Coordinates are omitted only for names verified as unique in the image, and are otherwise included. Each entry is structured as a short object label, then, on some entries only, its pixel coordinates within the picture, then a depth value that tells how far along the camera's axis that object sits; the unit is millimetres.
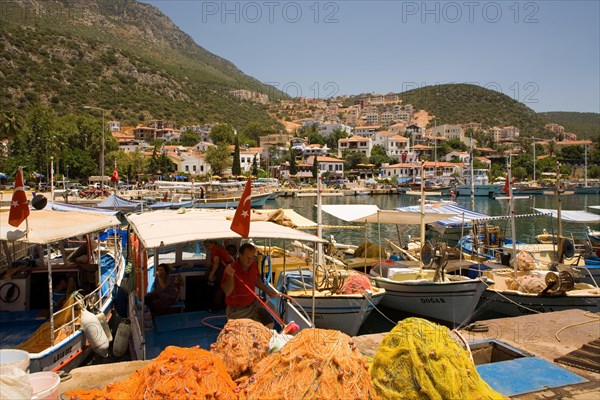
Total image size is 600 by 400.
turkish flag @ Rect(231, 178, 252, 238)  6363
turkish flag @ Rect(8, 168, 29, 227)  7285
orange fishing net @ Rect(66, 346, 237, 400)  3732
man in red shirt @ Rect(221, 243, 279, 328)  6801
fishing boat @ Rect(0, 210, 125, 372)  7797
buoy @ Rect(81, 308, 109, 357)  8742
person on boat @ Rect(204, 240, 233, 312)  8502
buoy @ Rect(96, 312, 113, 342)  9219
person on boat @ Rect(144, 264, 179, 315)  8469
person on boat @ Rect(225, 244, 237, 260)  8867
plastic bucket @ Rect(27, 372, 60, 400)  4106
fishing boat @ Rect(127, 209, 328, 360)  7066
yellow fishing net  4047
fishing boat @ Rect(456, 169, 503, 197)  84875
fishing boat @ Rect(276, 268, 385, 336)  11297
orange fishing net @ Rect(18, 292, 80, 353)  8148
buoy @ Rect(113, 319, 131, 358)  9039
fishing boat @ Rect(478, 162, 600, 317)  12672
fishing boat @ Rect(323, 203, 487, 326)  12500
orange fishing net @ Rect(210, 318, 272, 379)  4676
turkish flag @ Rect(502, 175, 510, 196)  15188
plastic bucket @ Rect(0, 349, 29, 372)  4457
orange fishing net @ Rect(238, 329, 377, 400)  3619
